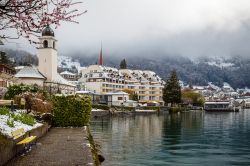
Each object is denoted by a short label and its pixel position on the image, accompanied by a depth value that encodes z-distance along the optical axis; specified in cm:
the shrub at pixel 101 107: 10400
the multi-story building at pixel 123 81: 15750
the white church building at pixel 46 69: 10869
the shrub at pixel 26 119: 2203
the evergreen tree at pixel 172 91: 14175
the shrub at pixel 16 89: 5839
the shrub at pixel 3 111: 2057
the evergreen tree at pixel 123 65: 19162
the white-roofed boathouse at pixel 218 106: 17562
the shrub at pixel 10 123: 1798
